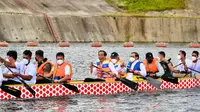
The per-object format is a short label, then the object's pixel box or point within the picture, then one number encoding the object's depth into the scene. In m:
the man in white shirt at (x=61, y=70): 29.92
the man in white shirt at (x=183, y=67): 35.69
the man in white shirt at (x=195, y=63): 36.25
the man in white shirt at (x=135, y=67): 32.84
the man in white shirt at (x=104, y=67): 31.53
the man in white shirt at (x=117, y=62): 32.88
